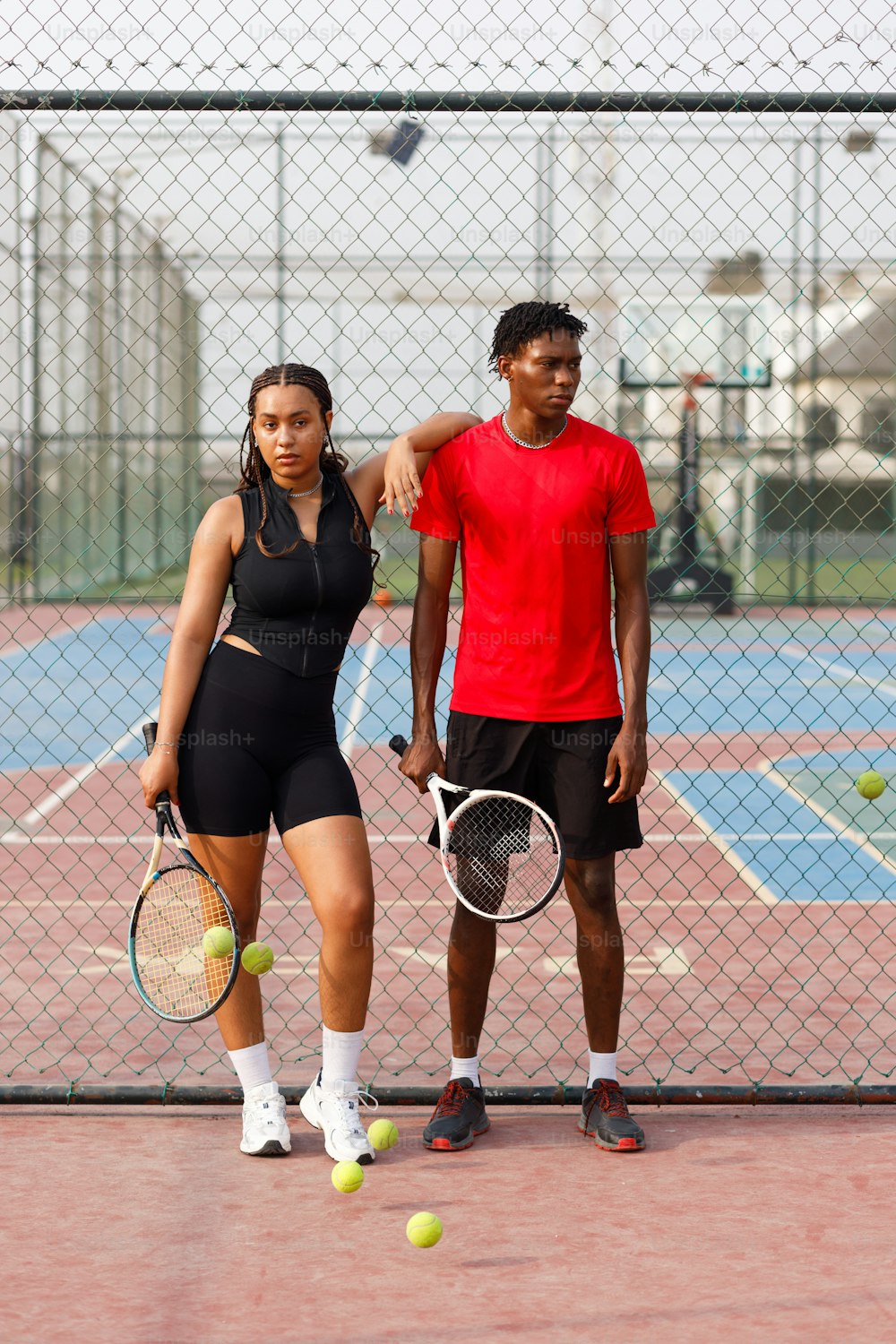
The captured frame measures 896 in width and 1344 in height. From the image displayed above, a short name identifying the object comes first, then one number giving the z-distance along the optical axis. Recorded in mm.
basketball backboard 25609
